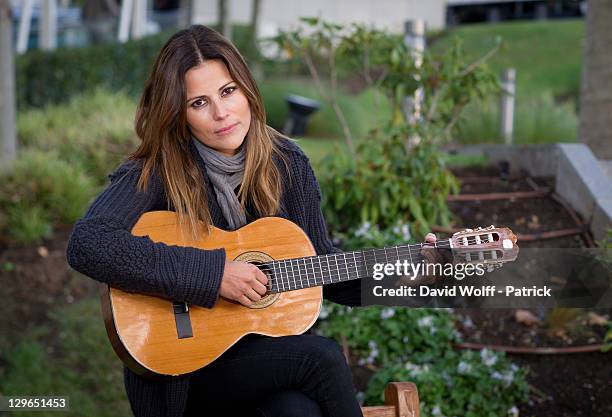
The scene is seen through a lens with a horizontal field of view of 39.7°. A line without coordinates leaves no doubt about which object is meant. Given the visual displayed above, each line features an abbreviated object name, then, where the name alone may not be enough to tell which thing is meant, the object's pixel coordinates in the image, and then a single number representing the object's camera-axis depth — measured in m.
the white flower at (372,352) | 3.92
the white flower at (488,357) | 3.62
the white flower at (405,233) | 4.38
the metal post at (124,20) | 15.85
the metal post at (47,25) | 14.49
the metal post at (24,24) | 15.93
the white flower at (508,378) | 3.53
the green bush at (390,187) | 4.55
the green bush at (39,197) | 5.39
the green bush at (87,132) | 6.32
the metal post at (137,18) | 15.35
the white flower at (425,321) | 3.91
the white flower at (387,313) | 3.99
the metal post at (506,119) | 6.86
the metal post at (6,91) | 6.14
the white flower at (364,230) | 4.39
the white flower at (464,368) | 3.57
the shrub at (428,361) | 3.53
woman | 2.56
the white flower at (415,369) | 3.56
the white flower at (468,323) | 4.06
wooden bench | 2.74
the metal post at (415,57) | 5.00
